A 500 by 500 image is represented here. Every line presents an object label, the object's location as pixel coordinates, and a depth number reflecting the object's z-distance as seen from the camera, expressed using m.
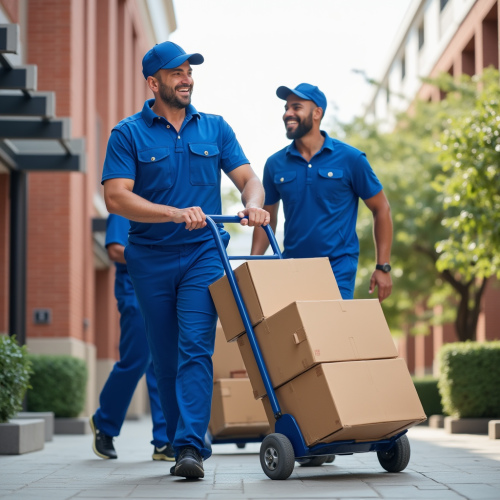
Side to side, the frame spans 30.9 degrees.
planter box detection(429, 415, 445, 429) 12.74
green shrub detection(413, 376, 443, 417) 16.14
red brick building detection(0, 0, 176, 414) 12.26
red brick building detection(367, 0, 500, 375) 22.84
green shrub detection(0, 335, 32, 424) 6.84
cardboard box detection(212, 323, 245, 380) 6.95
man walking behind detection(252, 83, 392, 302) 5.89
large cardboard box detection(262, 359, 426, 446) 4.25
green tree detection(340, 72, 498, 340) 19.02
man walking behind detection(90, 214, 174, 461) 6.37
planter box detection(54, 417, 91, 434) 11.25
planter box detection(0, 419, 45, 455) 6.79
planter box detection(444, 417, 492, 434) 10.09
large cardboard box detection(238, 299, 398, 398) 4.34
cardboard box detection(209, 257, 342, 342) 4.57
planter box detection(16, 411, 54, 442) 9.03
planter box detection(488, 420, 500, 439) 8.42
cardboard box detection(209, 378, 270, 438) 6.66
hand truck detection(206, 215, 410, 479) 4.37
